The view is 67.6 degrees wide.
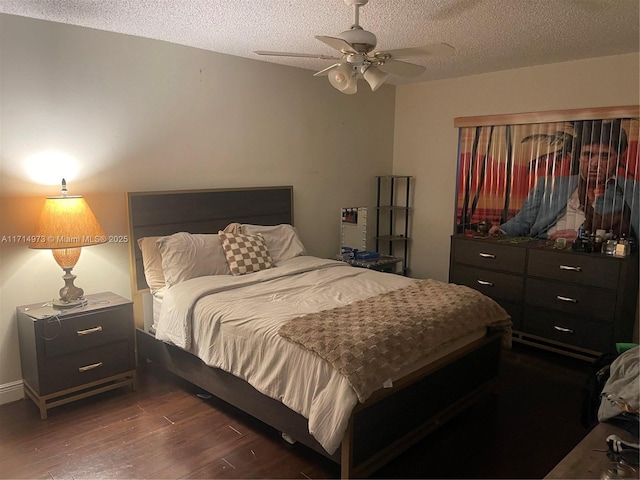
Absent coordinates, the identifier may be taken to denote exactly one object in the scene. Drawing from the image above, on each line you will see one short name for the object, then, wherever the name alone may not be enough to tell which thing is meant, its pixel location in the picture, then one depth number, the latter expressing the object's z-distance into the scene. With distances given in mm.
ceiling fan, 2354
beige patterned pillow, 3482
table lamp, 2756
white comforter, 2127
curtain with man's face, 3750
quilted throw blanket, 2145
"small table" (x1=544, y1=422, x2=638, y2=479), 1594
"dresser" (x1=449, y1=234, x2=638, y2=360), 3523
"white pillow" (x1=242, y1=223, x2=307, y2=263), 3881
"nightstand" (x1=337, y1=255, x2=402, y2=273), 4543
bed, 2182
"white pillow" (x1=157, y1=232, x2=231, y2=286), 3266
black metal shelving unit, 5215
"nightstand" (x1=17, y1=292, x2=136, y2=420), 2734
